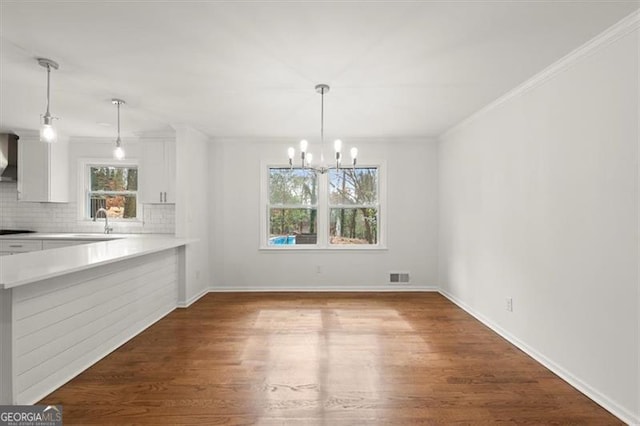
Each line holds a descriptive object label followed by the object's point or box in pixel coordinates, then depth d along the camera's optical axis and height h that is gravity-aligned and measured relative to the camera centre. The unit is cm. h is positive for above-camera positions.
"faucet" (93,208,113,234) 518 -17
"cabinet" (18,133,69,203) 493 +62
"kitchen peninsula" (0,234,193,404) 204 -78
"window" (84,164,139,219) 532 +35
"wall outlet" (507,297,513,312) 324 -90
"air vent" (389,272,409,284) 526 -105
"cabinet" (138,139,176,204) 485 +61
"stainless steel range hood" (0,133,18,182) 493 +81
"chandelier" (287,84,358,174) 303 +68
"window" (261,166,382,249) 536 +9
